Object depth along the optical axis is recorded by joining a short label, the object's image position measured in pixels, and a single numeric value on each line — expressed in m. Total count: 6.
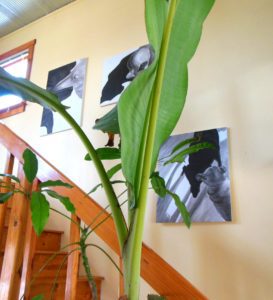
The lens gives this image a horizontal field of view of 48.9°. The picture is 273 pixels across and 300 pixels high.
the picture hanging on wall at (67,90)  2.43
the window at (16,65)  2.93
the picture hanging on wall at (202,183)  1.59
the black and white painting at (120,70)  2.17
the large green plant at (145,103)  0.59
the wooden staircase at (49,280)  1.58
